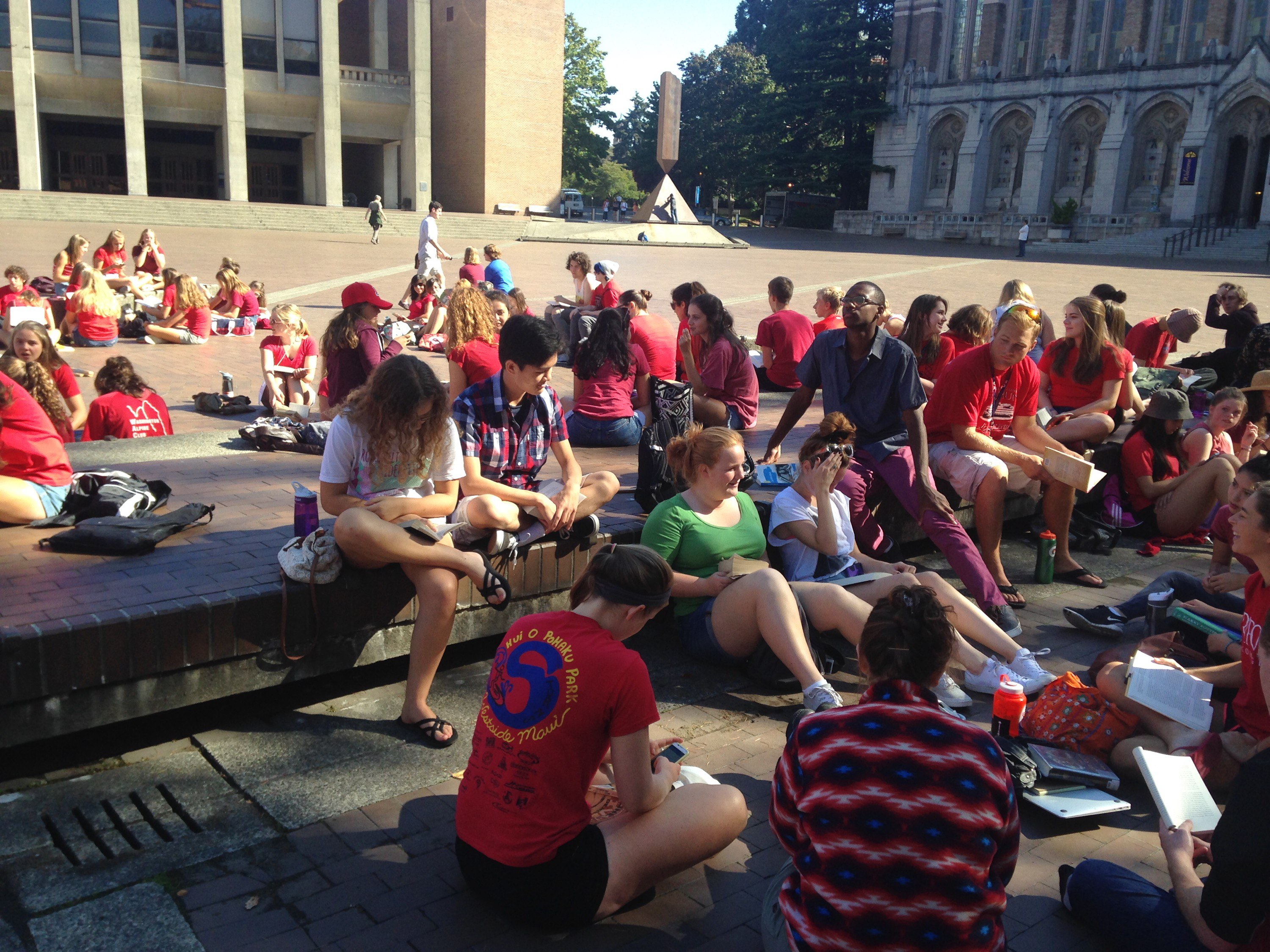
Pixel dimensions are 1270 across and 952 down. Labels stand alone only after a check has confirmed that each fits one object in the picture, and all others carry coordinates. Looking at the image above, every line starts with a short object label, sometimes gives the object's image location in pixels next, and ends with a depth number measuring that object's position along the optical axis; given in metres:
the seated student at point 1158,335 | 10.23
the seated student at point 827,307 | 10.40
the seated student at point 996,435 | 6.16
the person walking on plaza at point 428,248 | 18.98
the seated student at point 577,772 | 2.77
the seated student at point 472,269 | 14.98
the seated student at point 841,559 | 4.70
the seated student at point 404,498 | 4.15
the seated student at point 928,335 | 7.82
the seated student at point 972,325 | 7.44
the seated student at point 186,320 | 13.98
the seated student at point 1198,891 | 2.39
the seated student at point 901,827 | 2.21
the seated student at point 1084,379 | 7.41
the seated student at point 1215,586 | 4.71
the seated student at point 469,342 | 6.07
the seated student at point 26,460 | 4.84
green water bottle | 6.45
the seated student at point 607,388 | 7.43
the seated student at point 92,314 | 13.54
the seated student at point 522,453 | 4.68
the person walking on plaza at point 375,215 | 33.12
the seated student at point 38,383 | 6.01
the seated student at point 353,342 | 6.81
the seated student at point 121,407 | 7.76
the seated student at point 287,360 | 9.94
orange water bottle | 4.03
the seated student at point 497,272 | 15.08
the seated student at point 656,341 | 8.30
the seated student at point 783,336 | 9.86
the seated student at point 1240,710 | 3.67
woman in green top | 4.46
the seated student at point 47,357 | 6.56
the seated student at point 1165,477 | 7.11
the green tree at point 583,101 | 61.84
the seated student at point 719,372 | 7.80
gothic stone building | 43.12
